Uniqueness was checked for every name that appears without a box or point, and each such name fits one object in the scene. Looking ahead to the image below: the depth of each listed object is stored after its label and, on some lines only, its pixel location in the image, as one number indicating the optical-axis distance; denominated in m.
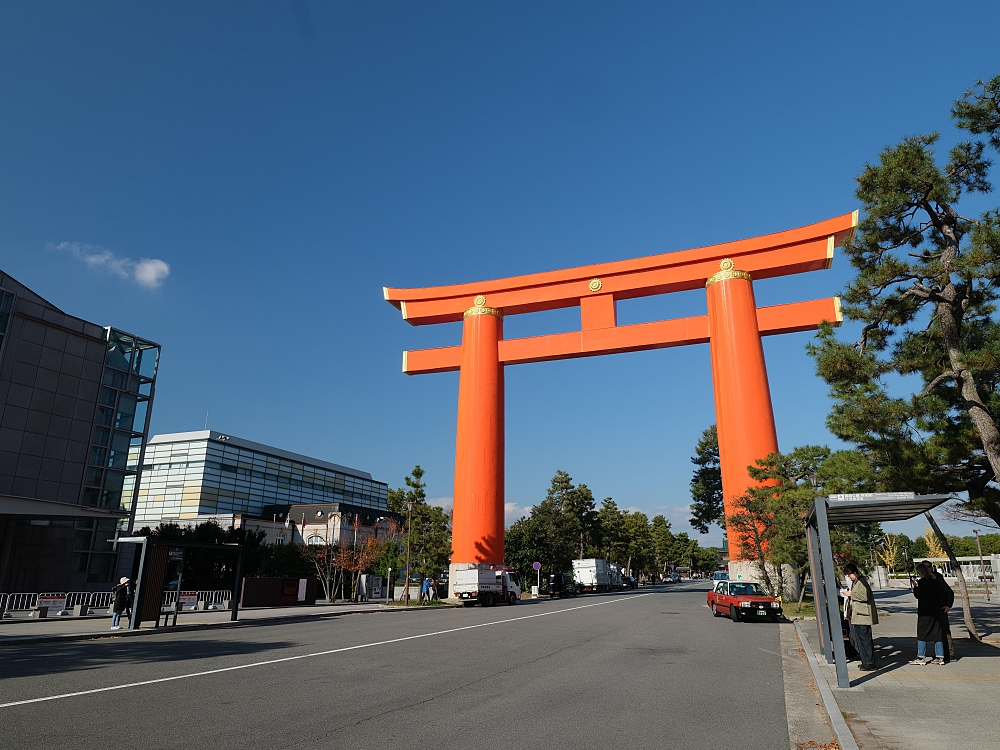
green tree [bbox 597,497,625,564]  70.81
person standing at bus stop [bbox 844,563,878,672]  9.56
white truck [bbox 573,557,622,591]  54.59
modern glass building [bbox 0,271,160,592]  27.86
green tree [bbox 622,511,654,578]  77.62
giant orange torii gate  30.20
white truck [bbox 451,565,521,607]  32.84
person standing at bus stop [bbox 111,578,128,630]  16.73
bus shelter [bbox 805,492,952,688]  8.73
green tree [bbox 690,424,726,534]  61.54
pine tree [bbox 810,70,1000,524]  12.37
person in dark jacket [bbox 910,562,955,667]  9.97
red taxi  20.22
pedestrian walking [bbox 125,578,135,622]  17.99
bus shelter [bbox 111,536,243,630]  16.89
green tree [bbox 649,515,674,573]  95.46
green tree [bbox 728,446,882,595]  21.67
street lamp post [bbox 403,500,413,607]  32.69
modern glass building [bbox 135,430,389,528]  66.50
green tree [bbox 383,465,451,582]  37.54
